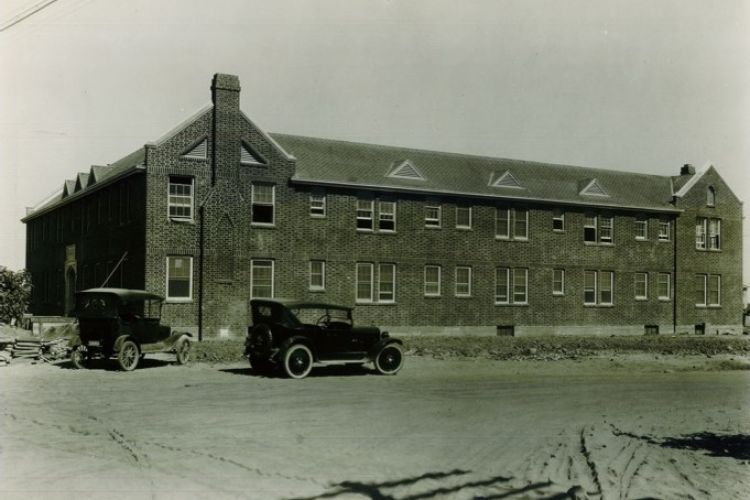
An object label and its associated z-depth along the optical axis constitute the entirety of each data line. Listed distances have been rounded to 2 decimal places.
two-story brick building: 28.06
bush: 31.74
